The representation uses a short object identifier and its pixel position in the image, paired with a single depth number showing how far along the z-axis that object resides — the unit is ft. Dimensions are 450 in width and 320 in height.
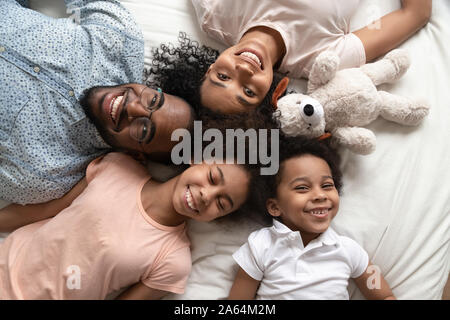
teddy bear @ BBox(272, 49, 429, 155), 3.01
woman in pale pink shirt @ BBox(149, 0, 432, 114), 3.11
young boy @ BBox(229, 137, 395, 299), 2.96
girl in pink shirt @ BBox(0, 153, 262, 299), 3.00
